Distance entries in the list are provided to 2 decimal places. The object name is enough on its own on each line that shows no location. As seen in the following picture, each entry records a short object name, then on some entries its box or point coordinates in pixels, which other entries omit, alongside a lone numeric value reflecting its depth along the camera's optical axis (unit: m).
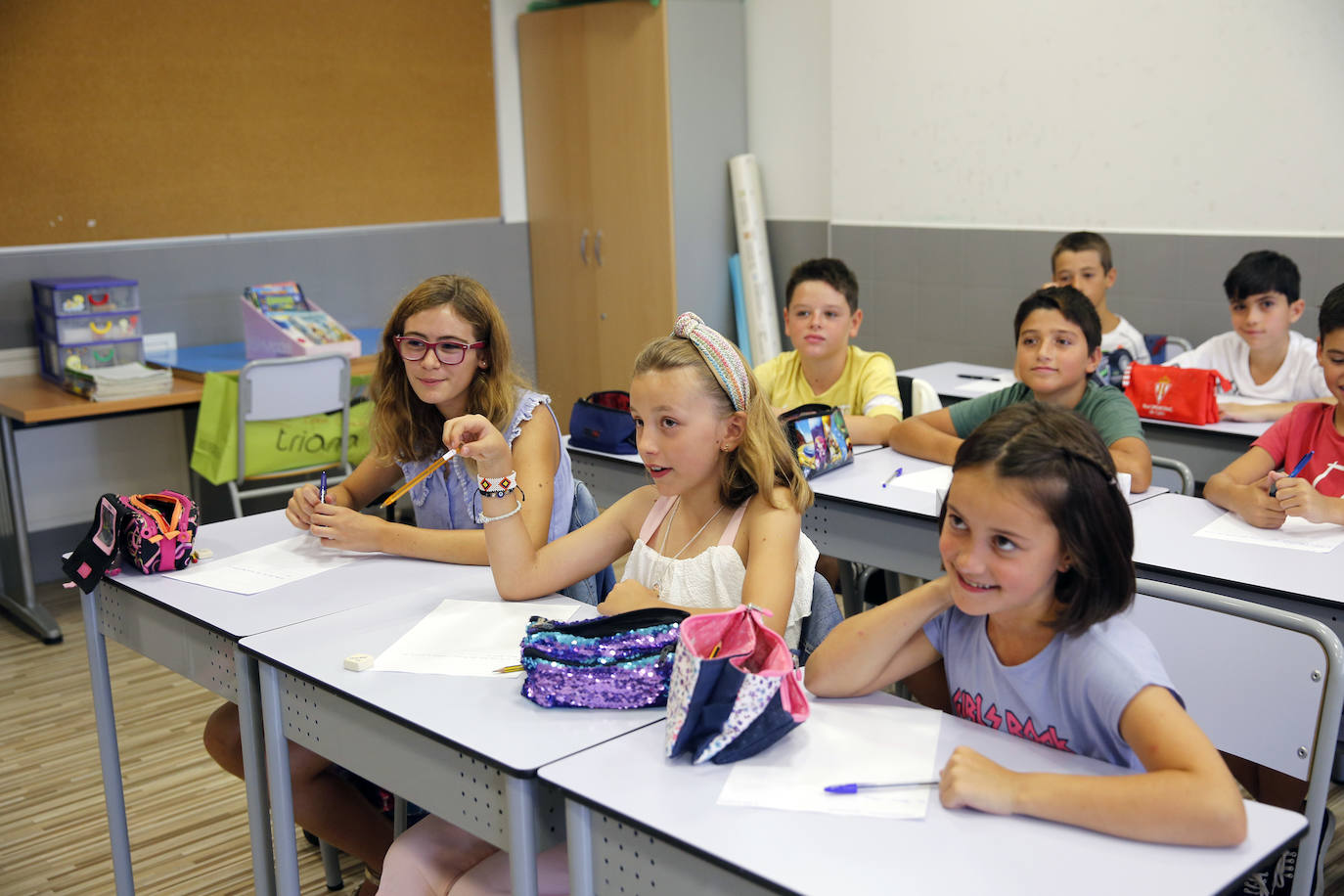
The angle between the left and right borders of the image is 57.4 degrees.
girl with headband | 1.84
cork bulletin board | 4.68
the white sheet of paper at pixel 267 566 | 2.24
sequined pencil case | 1.61
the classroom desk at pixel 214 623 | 2.02
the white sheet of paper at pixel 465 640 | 1.81
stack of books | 4.09
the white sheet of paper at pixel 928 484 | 2.71
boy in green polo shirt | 2.80
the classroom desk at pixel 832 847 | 1.19
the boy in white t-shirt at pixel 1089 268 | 4.39
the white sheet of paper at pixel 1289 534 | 2.31
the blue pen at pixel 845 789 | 1.37
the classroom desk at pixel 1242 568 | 2.03
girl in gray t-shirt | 1.25
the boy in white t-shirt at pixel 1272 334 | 3.81
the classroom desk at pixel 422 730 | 1.52
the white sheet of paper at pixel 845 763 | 1.35
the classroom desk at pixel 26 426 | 3.98
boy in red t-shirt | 2.36
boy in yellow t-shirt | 3.42
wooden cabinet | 5.73
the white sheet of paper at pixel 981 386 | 4.20
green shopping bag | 4.18
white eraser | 1.79
